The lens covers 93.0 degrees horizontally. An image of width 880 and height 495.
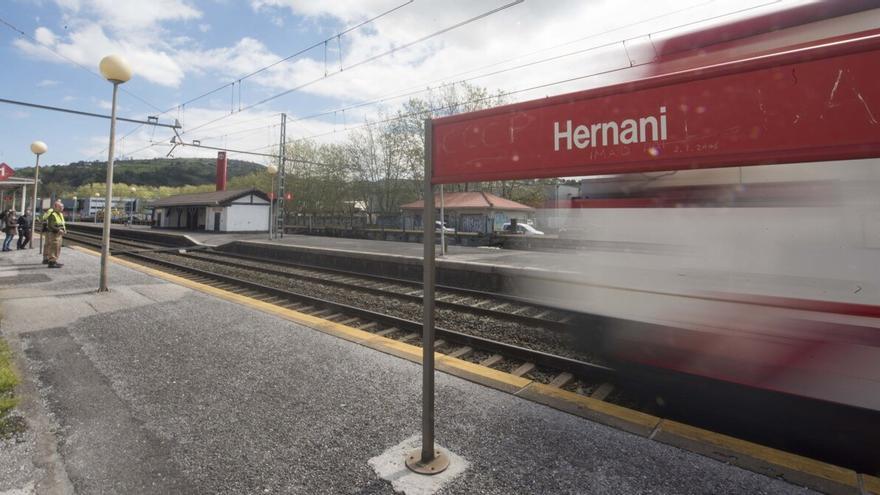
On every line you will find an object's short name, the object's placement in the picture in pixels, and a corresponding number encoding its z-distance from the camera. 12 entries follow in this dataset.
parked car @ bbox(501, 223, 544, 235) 28.98
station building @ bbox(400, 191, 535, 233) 32.69
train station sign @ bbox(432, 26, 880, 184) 1.41
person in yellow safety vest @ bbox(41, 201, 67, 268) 11.45
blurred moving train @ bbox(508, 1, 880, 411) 3.79
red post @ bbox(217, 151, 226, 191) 56.28
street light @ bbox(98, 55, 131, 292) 8.00
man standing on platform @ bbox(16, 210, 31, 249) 16.19
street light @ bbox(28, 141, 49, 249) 13.55
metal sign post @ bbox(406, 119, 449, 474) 2.55
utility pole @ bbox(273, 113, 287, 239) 26.95
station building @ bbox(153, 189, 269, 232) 35.25
